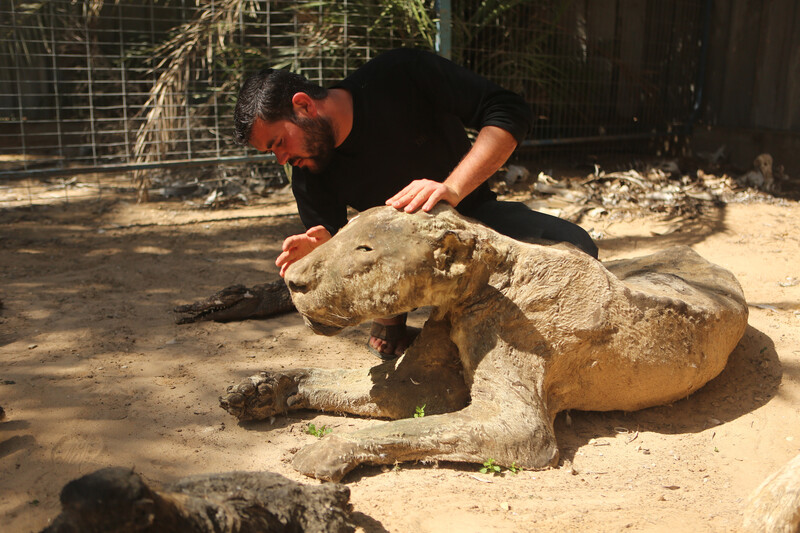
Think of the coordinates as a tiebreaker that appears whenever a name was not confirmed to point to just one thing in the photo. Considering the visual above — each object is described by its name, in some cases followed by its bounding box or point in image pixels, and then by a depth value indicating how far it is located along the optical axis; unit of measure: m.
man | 2.70
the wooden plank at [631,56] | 7.34
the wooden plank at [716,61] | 7.44
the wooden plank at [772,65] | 6.69
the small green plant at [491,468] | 2.26
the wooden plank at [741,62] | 7.07
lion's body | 2.25
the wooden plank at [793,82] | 6.57
